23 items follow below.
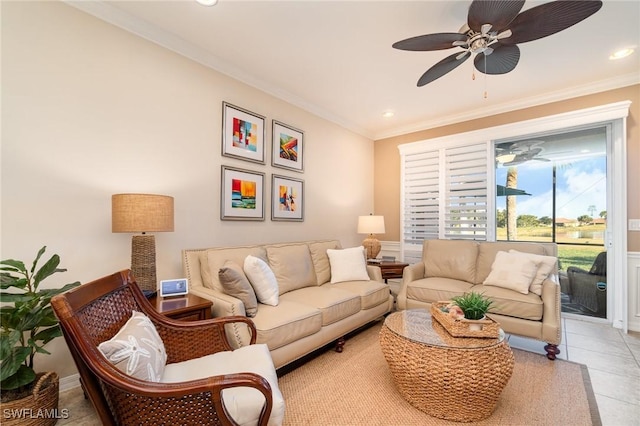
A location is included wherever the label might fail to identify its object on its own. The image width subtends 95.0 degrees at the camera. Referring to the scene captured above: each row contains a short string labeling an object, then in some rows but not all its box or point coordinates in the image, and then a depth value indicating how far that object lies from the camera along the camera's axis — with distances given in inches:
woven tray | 70.9
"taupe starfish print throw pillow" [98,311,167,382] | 43.8
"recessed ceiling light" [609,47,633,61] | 105.1
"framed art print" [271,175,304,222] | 135.0
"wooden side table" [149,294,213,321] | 72.5
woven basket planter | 57.4
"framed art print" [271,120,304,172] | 135.0
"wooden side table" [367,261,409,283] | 147.5
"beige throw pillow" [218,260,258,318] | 82.7
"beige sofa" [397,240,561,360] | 98.2
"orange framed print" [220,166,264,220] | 115.3
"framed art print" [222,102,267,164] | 115.4
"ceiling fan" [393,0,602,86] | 63.3
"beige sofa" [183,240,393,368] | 79.9
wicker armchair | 39.9
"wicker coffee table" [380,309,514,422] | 64.7
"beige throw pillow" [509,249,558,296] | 106.3
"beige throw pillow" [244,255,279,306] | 92.4
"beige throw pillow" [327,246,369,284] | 127.0
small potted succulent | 74.3
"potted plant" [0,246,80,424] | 56.5
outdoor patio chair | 132.9
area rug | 67.9
